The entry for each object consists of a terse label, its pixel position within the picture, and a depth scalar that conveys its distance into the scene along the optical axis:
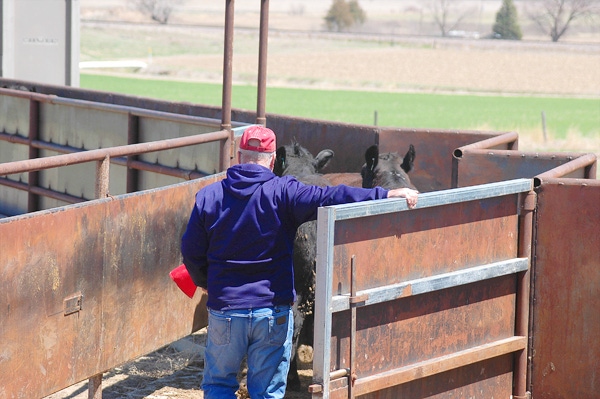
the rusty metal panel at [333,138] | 17.70
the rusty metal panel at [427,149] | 17.31
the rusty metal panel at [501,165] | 13.21
